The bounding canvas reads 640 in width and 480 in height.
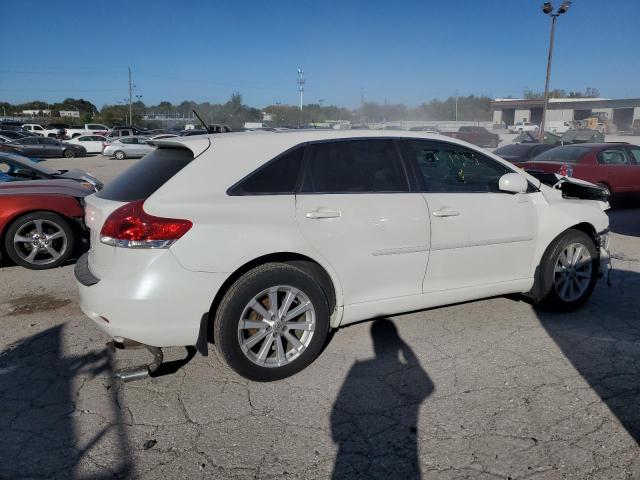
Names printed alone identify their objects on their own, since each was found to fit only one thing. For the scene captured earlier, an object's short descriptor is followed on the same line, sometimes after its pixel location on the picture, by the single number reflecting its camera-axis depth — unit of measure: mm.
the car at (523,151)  12578
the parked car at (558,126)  60325
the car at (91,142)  33016
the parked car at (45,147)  29172
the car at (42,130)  44384
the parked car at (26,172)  7141
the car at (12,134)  34709
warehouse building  70500
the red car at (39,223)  5883
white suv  3035
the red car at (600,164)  10482
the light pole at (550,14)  23166
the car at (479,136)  33219
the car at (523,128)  60188
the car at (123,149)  29188
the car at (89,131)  41950
